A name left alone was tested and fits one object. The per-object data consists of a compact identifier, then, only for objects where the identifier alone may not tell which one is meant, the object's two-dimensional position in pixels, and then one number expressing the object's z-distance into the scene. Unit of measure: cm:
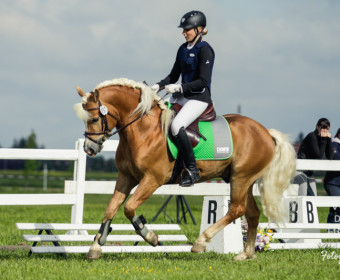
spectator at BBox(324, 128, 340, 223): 2456
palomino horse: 1419
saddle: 1507
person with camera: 2437
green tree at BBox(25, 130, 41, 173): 15617
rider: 1476
